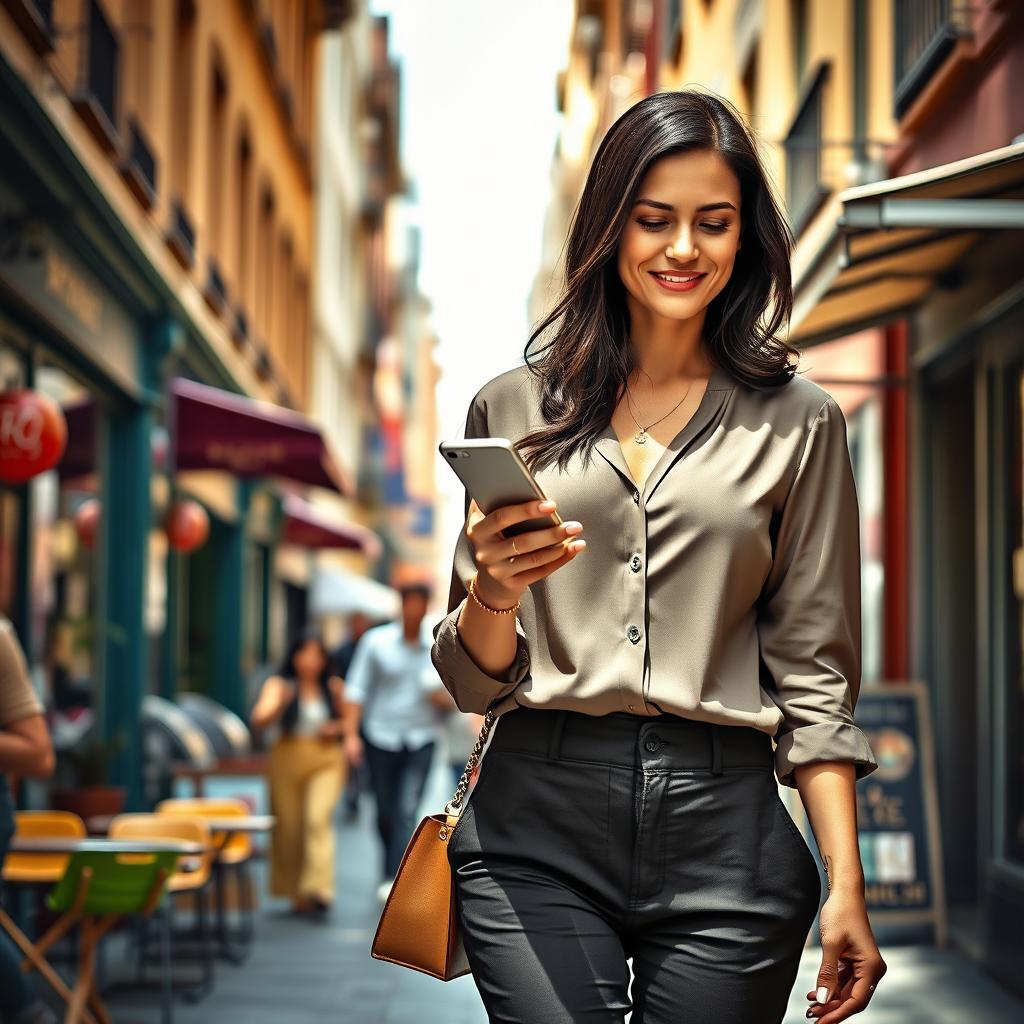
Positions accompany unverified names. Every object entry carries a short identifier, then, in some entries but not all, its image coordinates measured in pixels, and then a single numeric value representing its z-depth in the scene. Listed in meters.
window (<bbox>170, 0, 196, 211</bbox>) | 16.38
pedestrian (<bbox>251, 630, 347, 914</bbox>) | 11.41
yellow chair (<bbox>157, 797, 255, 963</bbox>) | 9.27
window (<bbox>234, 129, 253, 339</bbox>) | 21.03
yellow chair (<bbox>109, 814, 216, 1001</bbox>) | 7.60
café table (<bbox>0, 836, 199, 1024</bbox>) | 6.58
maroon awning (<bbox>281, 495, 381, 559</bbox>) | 24.25
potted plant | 9.82
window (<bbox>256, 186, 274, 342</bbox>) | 23.17
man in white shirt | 10.62
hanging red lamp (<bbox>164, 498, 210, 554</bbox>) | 15.34
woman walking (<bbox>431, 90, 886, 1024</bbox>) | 2.53
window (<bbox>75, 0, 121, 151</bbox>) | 10.98
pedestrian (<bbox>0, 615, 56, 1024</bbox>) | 5.73
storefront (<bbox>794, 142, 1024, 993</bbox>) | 7.59
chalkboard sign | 9.39
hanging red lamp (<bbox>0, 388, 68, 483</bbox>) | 8.58
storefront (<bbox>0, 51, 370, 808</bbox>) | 9.84
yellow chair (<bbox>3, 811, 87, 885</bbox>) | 7.64
